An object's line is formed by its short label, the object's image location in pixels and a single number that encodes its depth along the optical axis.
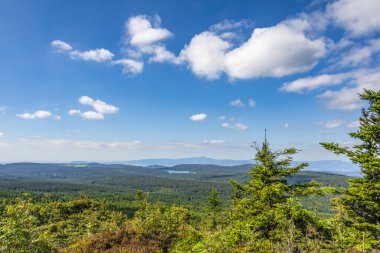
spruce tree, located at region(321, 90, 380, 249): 14.68
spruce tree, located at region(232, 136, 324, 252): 14.19
